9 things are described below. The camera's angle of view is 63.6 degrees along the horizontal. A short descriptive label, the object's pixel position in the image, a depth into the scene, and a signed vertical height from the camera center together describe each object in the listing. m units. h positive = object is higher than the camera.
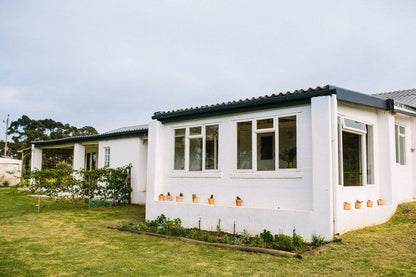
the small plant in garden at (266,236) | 7.32 -1.47
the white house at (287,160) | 7.42 +0.22
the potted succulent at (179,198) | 10.17 -0.91
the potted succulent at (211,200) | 9.34 -0.88
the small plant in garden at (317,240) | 6.84 -1.45
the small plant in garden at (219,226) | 8.52 -1.48
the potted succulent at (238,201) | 8.77 -0.86
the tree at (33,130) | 47.50 +5.29
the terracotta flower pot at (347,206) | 7.88 -0.87
